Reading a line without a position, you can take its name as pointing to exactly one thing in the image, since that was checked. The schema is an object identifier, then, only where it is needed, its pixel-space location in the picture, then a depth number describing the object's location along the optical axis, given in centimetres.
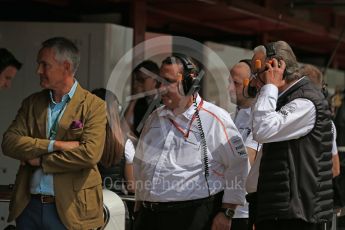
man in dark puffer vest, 785
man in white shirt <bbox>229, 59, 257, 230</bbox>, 983
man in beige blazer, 806
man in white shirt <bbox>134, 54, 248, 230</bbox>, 865
